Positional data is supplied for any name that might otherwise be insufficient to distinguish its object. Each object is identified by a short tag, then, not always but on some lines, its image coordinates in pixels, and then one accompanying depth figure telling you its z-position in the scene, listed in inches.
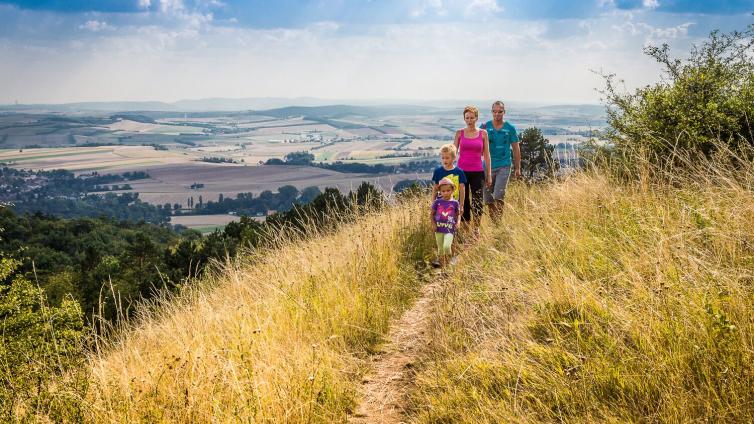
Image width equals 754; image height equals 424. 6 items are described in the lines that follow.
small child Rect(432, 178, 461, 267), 241.3
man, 297.6
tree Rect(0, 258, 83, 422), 119.7
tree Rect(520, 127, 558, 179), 539.2
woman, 271.6
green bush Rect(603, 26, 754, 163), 275.0
